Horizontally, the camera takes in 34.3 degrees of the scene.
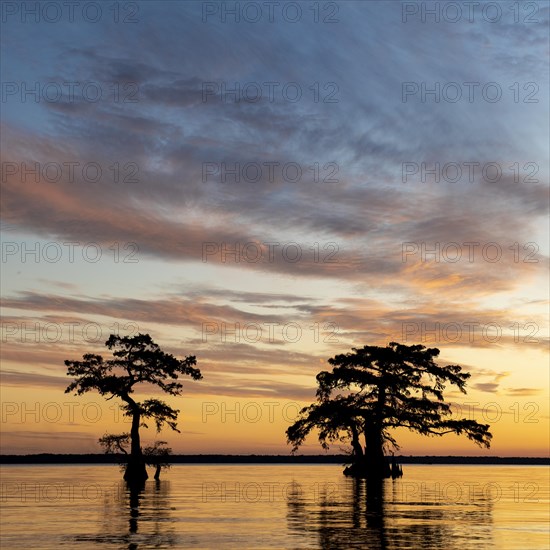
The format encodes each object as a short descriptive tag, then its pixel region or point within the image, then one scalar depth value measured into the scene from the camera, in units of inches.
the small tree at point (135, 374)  3132.4
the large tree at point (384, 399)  3678.6
